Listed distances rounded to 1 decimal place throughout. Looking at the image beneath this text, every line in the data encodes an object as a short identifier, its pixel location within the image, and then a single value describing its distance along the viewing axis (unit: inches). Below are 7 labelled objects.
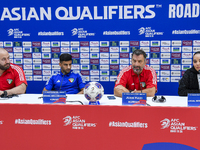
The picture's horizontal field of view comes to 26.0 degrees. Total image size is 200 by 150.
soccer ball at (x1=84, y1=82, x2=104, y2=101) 149.0
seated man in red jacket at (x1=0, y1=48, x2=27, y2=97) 172.9
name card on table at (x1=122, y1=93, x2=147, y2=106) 147.3
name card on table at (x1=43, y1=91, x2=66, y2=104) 149.4
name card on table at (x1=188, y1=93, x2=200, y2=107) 145.9
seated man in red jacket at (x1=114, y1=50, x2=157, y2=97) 173.2
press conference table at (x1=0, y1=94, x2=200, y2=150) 140.0
